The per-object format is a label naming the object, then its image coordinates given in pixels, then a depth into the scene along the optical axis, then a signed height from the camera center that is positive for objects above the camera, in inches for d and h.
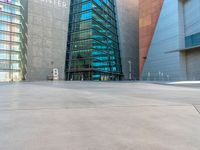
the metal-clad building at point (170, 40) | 1461.6 +340.8
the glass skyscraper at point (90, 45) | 2156.7 +411.9
